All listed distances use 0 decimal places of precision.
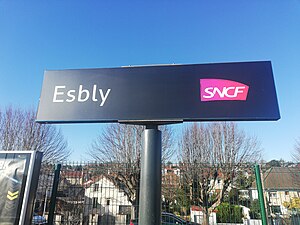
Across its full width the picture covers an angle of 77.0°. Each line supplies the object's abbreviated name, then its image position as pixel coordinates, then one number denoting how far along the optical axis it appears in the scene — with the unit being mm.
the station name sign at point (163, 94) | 2166
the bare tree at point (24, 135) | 12281
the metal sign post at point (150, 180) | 2025
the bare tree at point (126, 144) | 11218
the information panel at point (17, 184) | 2617
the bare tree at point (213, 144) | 11484
